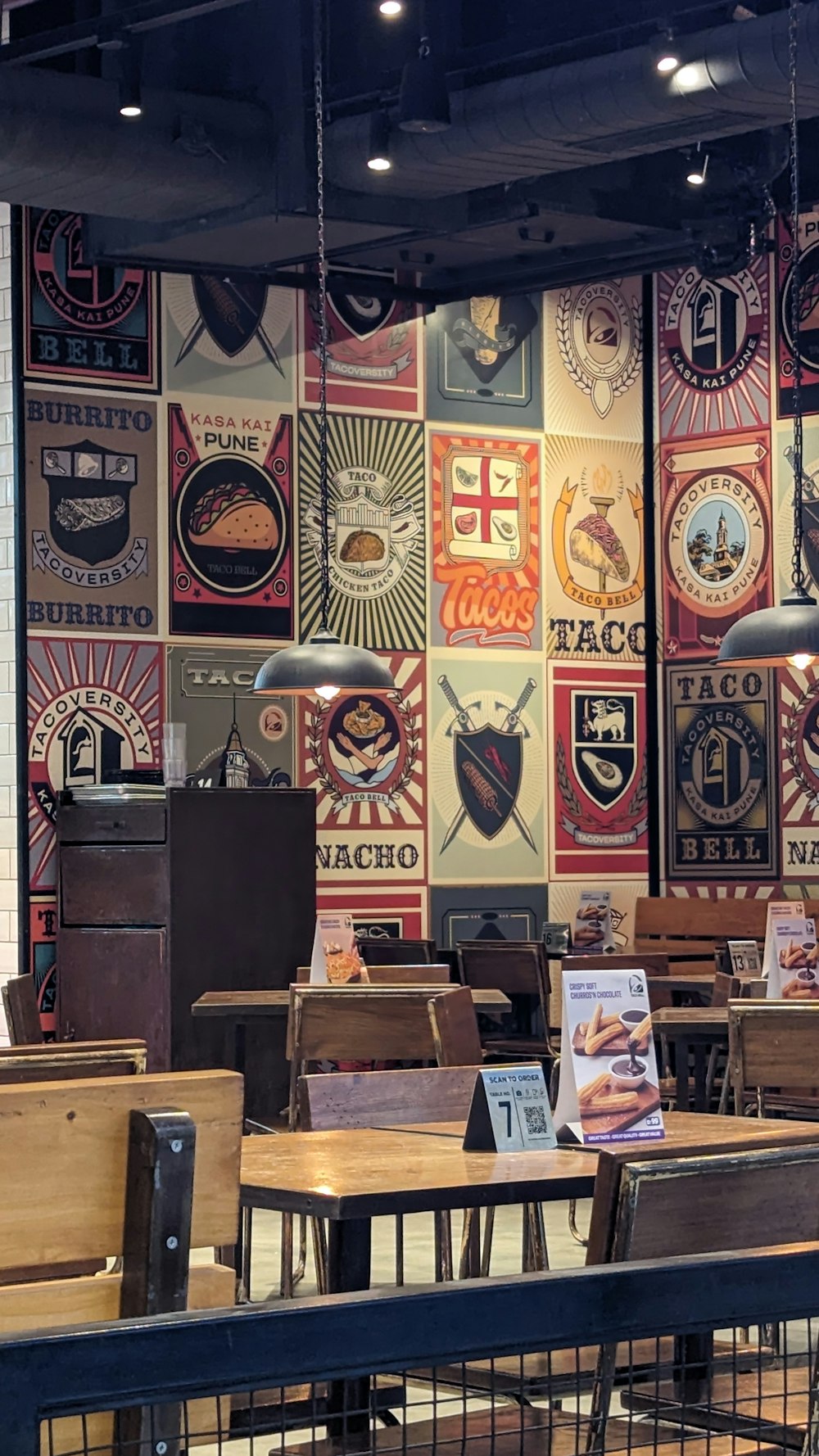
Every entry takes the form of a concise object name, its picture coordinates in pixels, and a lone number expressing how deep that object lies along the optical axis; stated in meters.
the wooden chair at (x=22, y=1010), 6.17
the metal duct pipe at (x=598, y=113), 6.98
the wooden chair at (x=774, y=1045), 5.23
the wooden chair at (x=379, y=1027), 5.19
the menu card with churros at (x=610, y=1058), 3.78
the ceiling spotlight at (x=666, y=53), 7.04
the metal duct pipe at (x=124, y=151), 7.66
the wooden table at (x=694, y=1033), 6.75
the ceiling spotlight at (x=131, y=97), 7.82
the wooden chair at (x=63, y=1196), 2.42
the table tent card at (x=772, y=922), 6.78
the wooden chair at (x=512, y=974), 8.38
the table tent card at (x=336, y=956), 6.80
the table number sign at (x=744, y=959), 8.02
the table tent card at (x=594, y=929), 9.64
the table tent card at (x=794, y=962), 6.70
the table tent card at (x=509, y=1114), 3.81
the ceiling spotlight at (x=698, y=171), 8.89
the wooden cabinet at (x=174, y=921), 8.64
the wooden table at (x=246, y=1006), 7.22
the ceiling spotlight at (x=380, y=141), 8.00
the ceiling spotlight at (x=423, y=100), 7.62
